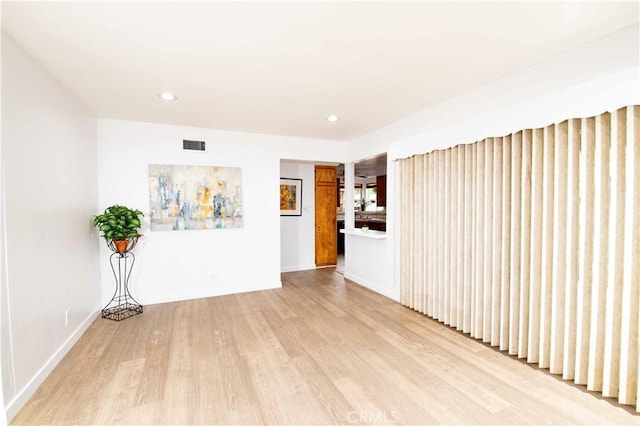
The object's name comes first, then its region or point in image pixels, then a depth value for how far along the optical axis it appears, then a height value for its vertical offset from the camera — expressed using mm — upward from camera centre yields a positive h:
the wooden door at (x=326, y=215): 6203 -232
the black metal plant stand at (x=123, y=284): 3602 -1023
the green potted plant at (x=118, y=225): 3230 -224
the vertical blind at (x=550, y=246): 1835 -334
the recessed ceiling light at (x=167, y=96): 2867 +1109
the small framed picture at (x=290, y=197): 5840 +164
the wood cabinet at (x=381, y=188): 9023 +519
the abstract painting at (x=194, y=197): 3898 +117
